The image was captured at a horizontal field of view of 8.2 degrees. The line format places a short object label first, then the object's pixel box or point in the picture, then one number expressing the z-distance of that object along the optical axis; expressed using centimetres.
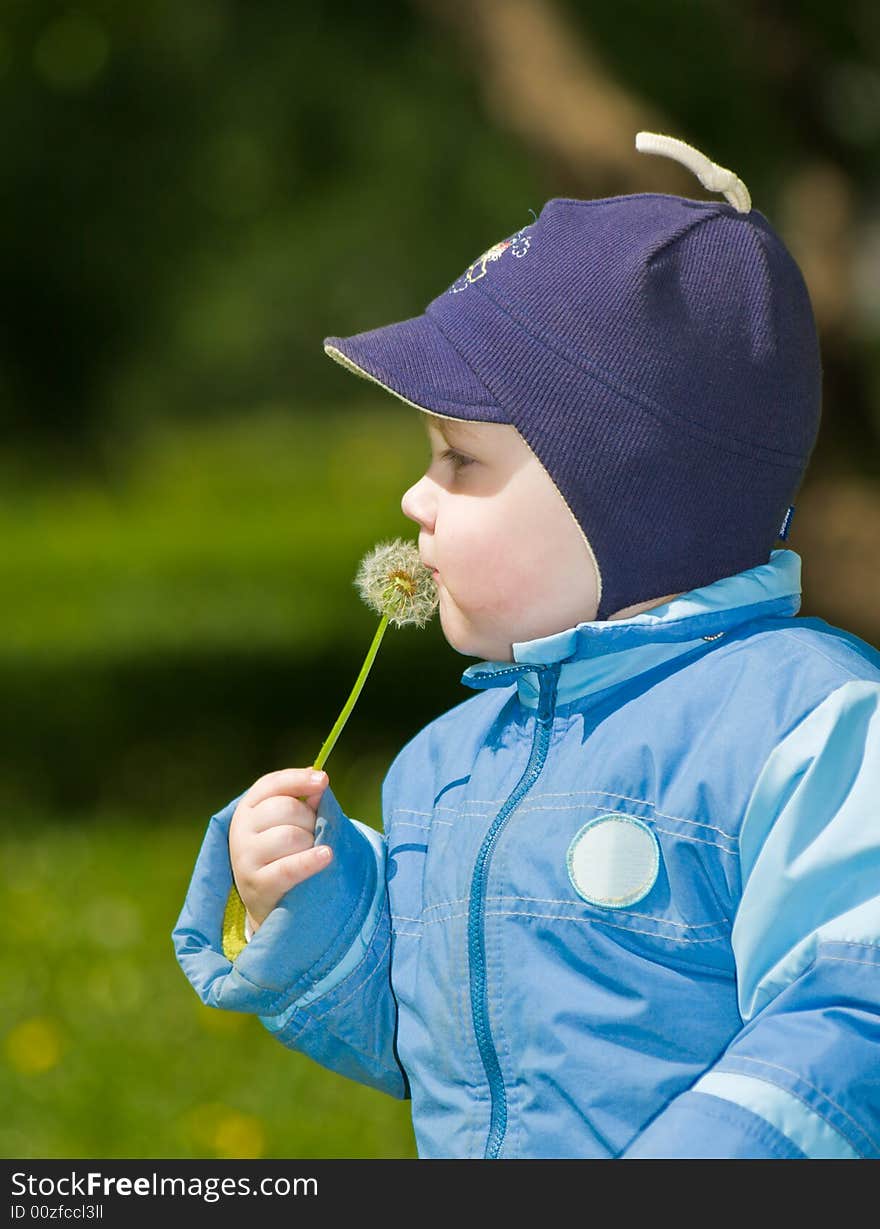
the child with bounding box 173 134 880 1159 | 248
